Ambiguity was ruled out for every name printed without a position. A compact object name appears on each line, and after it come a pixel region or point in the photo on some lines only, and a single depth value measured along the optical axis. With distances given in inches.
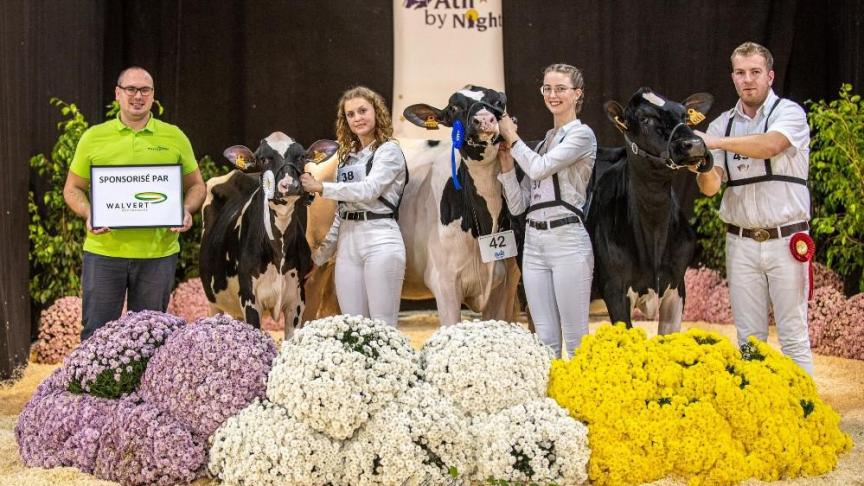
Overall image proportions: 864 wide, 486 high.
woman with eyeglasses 154.4
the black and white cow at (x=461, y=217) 163.0
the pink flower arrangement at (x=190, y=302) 282.4
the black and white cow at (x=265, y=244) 170.1
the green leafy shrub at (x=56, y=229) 240.2
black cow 154.0
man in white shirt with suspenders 157.2
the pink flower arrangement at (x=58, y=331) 239.5
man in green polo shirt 172.1
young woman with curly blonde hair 161.9
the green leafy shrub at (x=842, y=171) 239.1
